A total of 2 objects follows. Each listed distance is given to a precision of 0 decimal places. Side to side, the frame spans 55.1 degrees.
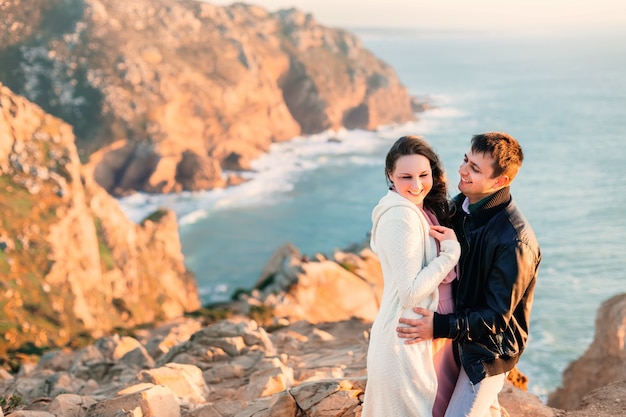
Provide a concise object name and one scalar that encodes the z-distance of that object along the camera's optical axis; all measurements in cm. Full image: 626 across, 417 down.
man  548
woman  532
